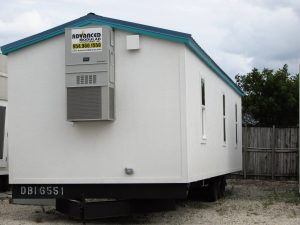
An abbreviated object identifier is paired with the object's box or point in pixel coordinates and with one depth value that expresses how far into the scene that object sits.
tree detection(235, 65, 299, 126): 18.64
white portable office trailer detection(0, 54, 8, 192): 11.20
